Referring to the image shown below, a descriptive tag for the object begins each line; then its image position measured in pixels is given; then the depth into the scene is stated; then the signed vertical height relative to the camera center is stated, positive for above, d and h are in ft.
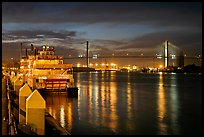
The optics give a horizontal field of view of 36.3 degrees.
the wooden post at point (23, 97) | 27.71 -2.43
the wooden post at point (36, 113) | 20.11 -2.79
